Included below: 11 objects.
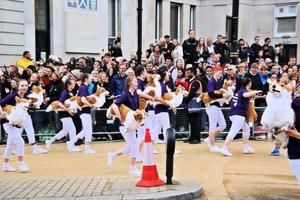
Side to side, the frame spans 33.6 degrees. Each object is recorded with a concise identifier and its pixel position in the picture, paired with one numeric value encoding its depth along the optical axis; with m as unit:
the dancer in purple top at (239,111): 11.23
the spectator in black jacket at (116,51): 18.91
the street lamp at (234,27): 13.99
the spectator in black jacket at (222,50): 18.69
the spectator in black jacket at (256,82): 14.13
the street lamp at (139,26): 16.97
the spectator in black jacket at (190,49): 18.16
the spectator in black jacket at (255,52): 19.96
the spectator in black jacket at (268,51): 20.23
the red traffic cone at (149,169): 7.93
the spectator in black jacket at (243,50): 19.55
